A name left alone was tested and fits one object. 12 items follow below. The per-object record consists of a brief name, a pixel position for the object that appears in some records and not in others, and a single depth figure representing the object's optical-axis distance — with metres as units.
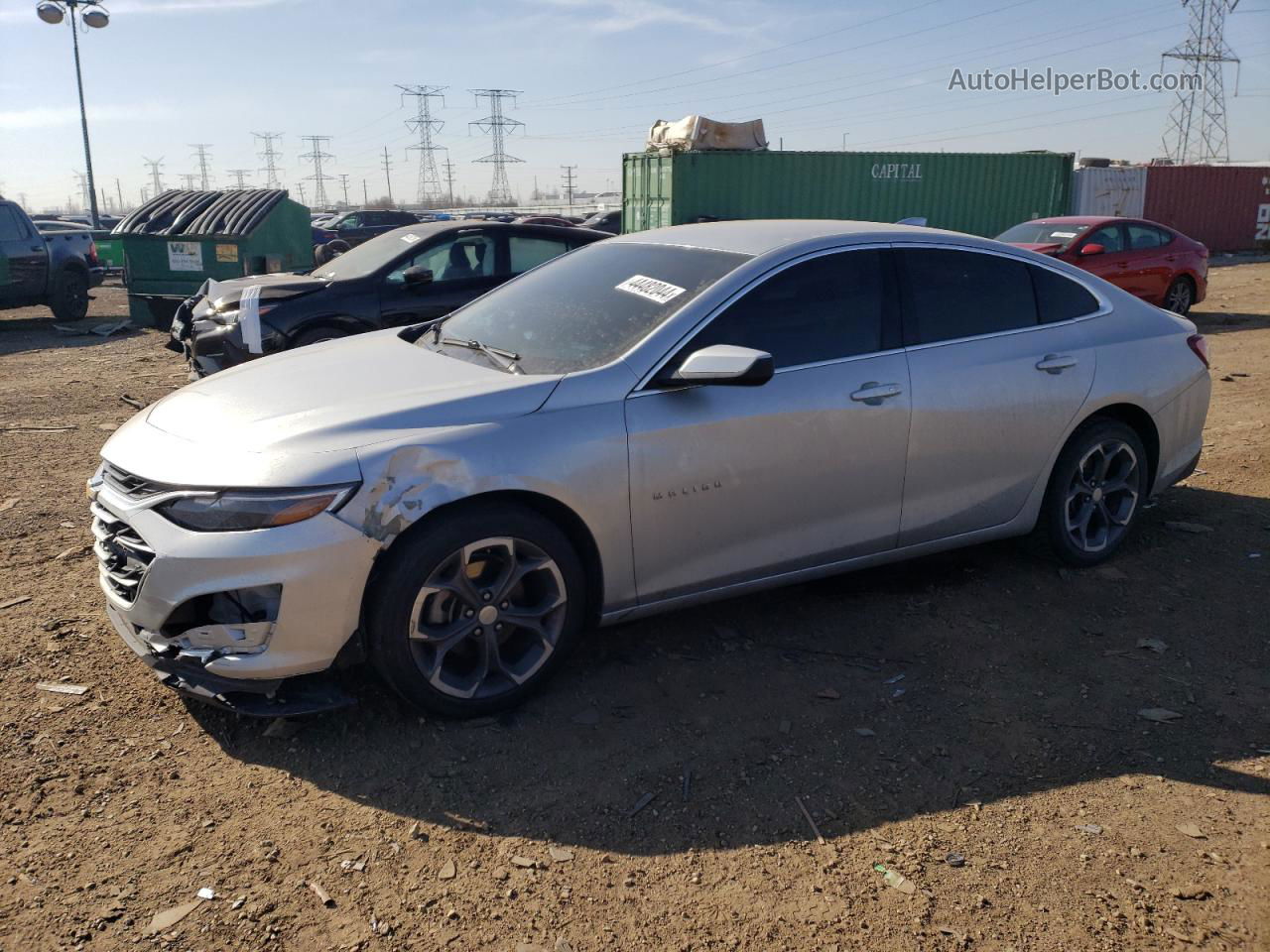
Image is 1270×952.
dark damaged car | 8.01
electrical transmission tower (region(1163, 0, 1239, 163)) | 55.94
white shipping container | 30.09
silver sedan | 3.26
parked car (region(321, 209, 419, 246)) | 31.08
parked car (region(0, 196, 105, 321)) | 15.48
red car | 13.70
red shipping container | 31.45
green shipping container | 20.14
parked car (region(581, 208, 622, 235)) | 29.08
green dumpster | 13.50
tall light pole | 26.31
